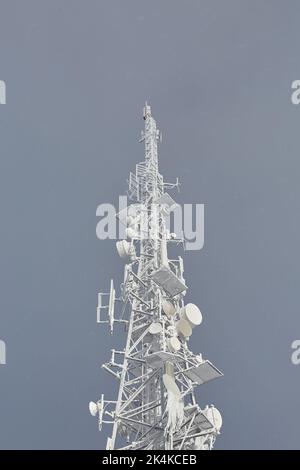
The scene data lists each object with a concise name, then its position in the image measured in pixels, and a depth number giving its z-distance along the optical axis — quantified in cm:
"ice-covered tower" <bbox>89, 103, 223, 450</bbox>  1925
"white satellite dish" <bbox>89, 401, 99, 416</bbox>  2071
